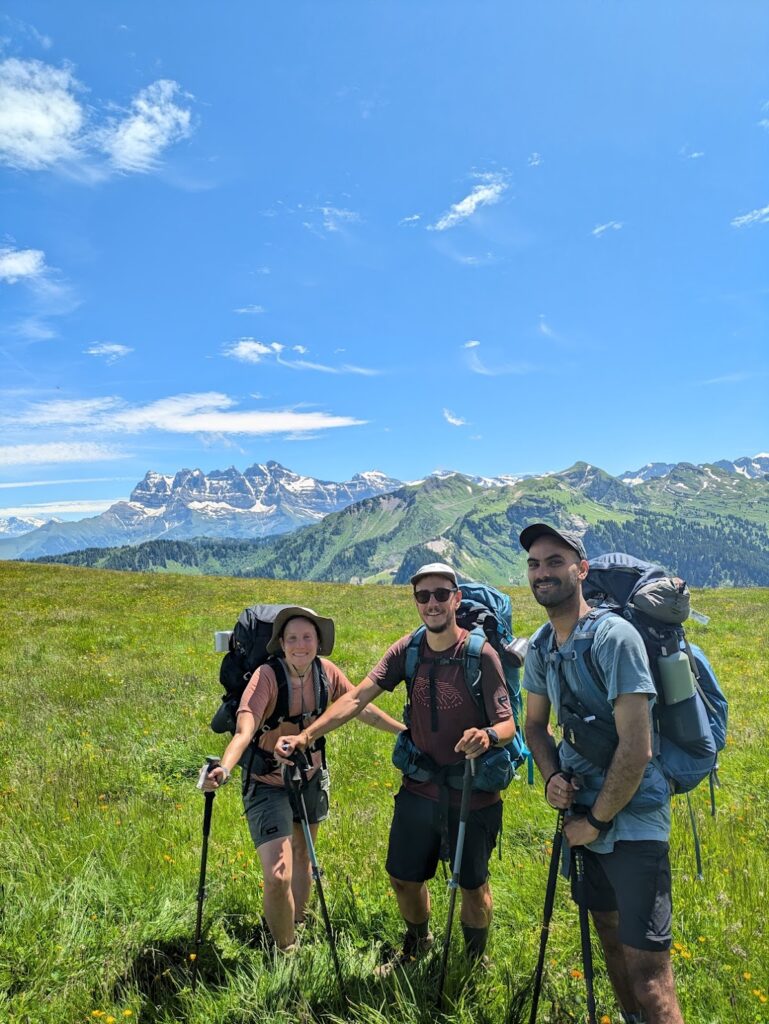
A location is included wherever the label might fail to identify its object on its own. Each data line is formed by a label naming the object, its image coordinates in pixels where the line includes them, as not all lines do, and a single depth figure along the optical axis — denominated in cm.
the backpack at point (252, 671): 481
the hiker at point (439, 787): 427
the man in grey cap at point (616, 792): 320
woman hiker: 430
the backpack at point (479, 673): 428
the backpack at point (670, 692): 338
